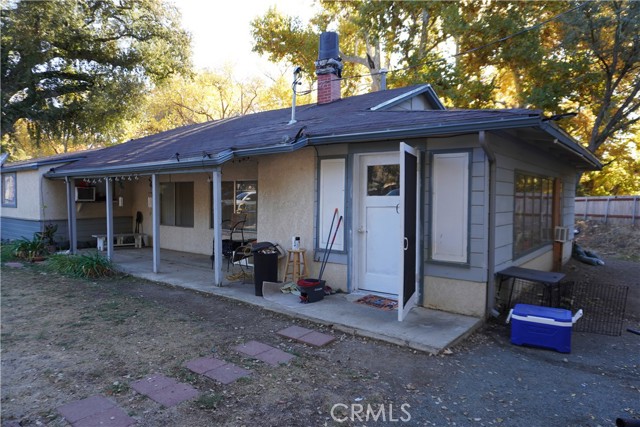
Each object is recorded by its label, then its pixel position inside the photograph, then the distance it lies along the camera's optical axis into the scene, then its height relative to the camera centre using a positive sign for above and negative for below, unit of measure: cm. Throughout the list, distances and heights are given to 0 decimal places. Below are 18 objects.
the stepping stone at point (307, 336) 446 -158
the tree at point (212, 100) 2850 +703
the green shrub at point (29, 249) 988 -131
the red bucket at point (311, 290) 586 -134
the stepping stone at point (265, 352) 399 -160
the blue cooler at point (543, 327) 433 -140
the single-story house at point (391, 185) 511 +21
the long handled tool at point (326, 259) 637 -98
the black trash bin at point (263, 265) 636 -107
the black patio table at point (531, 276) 521 -103
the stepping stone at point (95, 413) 285 -159
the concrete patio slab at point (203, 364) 374 -159
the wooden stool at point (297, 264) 663 -110
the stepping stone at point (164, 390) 319 -159
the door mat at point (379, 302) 558 -149
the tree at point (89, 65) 1548 +546
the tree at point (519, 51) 1175 +493
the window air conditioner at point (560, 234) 926 -81
